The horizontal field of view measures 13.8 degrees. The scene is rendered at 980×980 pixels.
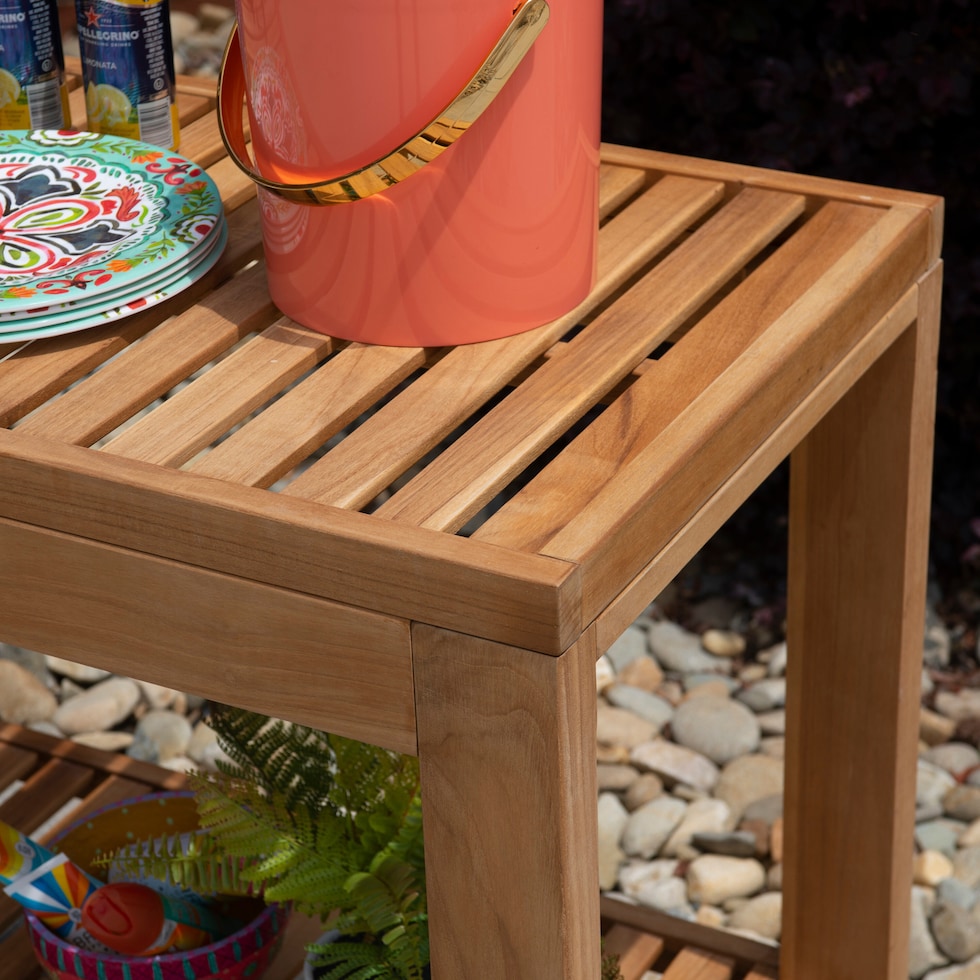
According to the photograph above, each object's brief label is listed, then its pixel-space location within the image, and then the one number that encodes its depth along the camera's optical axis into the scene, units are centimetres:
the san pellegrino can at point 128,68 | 216
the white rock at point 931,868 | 285
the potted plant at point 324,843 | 216
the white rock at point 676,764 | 308
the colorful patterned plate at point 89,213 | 200
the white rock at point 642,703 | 324
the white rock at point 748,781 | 303
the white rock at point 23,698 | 332
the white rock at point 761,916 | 278
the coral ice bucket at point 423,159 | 189
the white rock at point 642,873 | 287
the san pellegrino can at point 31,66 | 219
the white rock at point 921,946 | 267
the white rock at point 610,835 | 291
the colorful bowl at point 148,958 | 224
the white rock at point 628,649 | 341
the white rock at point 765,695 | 325
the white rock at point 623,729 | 318
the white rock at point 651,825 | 294
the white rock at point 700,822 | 296
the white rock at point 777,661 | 333
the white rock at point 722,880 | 285
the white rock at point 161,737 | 321
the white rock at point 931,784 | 301
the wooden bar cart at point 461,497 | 181
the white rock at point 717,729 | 315
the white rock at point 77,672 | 341
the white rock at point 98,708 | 329
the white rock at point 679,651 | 337
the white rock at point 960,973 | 262
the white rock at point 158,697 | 335
